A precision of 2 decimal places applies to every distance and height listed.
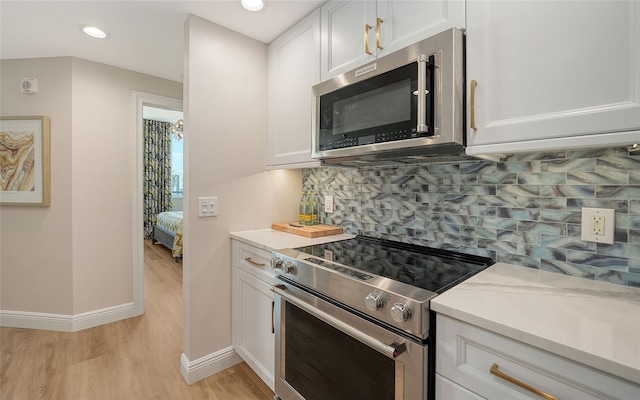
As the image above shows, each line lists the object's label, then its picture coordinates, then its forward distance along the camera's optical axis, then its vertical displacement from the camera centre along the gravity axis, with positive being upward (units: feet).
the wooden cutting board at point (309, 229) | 6.16 -0.70
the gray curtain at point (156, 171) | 20.68 +1.91
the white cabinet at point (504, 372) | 2.06 -1.38
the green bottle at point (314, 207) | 7.06 -0.23
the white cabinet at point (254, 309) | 5.40 -2.26
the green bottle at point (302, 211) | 7.14 -0.34
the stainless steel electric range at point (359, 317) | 2.96 -1.45
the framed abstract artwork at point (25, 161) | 8.16 +0.99
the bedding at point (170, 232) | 14.98 -1.96
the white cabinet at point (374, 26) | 3.80 +2.56
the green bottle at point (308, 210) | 7.03 -0.30
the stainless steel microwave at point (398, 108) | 3.50 +1.29
